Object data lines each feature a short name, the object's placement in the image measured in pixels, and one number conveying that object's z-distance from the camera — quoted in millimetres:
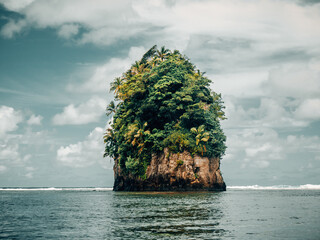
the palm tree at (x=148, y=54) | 58959
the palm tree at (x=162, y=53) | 57875
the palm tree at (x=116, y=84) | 59594
